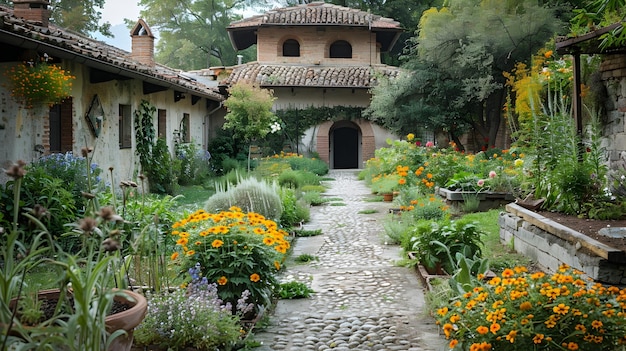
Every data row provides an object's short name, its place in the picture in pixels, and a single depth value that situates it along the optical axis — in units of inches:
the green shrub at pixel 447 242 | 249.9
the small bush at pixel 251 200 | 351.9
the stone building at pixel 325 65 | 976.9
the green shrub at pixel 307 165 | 796.0
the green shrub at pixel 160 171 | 587.2
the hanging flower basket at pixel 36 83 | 337.4
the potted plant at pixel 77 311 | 102.3
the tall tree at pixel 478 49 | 690.8
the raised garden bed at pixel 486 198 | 426.0
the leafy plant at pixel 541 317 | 139.2
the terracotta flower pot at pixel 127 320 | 127.7
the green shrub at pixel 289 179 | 584.7
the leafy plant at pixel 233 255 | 201.7
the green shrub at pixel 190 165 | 695.1
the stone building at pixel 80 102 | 342.3
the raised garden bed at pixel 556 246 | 205.0
